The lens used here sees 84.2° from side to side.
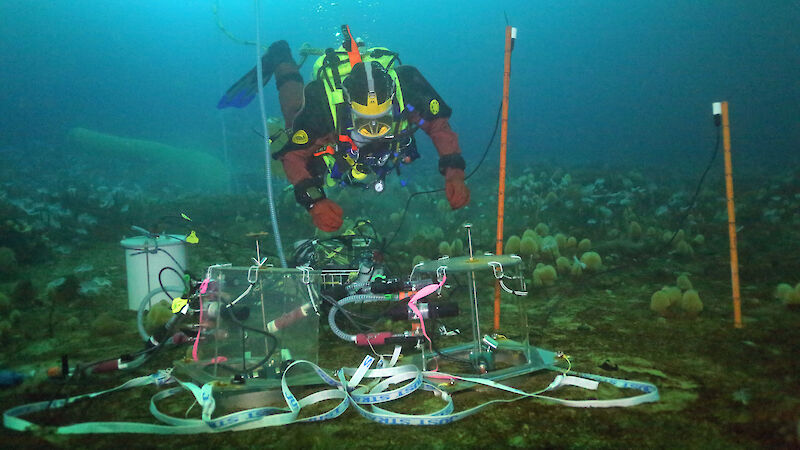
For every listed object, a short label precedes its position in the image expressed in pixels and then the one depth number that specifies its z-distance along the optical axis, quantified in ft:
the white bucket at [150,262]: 14.32
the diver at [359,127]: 14.25
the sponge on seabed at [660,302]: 13.34
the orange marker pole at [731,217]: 11.62
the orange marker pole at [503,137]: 12.47
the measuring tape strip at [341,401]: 7.55
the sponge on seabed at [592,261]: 18.70
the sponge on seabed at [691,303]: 12.85
